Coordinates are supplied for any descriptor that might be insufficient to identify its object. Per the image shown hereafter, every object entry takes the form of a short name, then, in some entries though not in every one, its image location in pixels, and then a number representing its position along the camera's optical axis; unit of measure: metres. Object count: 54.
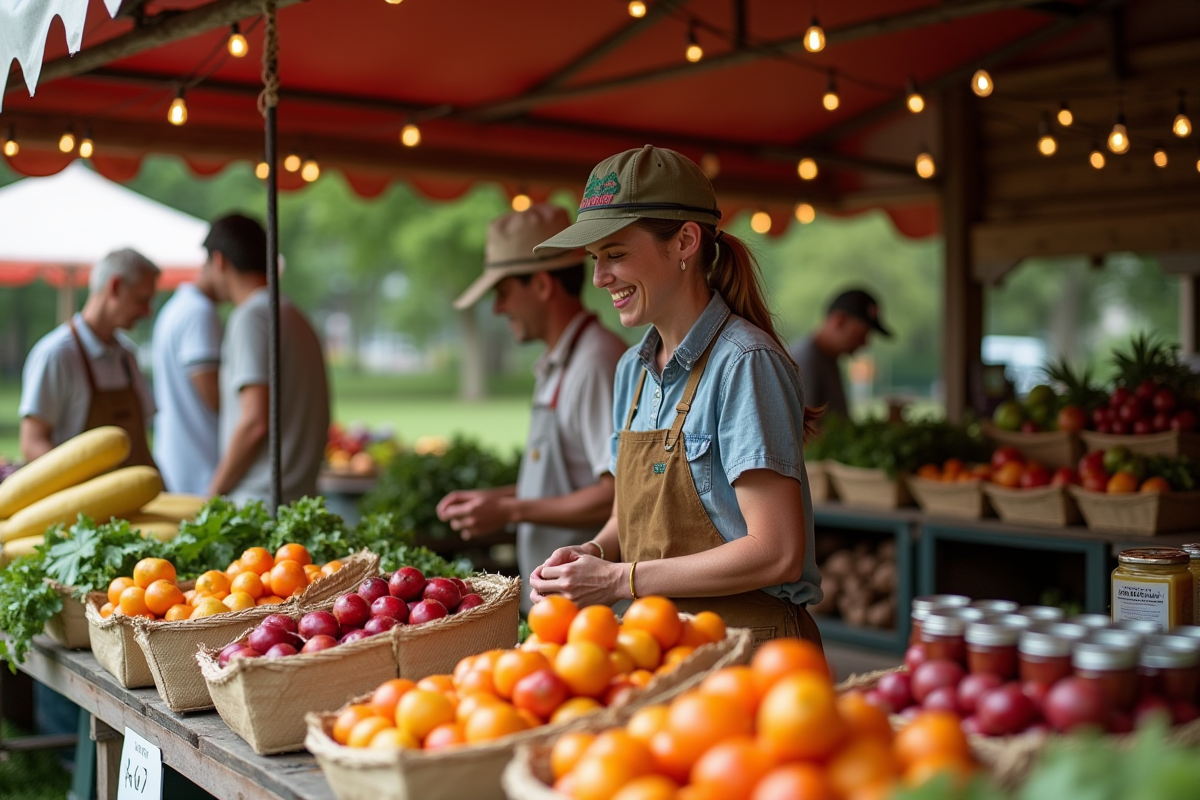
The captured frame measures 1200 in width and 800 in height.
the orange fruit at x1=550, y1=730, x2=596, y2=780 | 1.47
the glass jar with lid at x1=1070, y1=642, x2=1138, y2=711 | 1.49
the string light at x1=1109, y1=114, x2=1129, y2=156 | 5.65
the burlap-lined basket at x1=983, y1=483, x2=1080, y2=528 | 4.71
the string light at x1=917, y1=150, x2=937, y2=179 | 6.99
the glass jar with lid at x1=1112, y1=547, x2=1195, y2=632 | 2.06
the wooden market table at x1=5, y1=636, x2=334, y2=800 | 1.94
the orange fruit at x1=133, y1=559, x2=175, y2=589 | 2.66
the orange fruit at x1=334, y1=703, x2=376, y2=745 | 1.75
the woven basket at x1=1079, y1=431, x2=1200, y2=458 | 4.56
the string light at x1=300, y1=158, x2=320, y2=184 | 6.38
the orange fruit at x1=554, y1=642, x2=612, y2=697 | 1.70
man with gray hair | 4.31
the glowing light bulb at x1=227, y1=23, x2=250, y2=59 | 3.54
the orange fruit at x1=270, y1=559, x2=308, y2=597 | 2.59
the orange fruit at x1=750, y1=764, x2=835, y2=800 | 1.19
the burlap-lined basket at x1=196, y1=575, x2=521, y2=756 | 1.97
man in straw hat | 3.33
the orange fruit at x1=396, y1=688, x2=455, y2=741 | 1.67
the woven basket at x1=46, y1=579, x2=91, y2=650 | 2.86
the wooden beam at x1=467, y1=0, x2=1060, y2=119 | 4.75
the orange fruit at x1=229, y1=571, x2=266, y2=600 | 2.58
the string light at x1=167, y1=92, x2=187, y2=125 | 4.50
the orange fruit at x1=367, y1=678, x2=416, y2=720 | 1.77
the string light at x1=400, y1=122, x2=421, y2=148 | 6.23
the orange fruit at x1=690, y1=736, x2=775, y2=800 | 1.26
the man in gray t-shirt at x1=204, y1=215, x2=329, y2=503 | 4.03
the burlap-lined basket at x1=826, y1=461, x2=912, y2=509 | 5.47
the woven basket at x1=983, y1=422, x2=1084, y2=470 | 4.97
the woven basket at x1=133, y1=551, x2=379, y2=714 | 2.30
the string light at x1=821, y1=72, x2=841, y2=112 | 5.22
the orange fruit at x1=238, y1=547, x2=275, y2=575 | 2.70
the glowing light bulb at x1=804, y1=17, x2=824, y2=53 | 4.57
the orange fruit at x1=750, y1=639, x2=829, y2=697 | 1.42
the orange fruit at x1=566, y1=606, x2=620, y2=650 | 1.79
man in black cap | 6.08
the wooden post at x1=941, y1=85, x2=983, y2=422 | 7.82
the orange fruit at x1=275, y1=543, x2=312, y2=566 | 2.75
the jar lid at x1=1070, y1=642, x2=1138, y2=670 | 1.49
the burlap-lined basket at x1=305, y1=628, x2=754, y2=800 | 1.54
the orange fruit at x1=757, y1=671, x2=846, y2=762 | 1.27
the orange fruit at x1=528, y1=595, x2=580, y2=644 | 1.89
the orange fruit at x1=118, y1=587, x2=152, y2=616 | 2.58
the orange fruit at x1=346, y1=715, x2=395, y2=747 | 1.69
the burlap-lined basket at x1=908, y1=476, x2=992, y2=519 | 5.05
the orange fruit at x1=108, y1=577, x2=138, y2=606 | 2.67
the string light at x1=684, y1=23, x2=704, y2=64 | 5.07
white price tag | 2.34
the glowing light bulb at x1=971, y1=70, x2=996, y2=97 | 4.96
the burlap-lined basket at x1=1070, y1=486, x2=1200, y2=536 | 4.40
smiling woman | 2.16
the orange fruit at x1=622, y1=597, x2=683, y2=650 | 1.83
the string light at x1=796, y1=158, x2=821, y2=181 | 7.63
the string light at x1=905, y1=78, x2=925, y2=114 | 5.25
